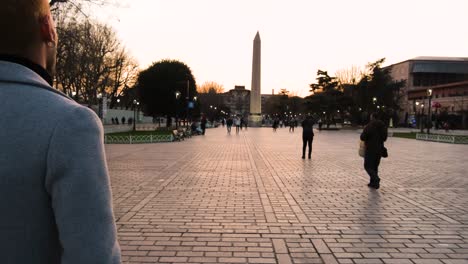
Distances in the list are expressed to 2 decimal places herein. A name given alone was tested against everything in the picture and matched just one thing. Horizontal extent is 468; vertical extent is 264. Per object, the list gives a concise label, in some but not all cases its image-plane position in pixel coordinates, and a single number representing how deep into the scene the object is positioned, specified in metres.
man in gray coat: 1.24
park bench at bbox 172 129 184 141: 27.71
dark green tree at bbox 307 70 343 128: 64.31
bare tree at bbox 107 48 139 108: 53.14
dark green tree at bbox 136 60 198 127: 53.00
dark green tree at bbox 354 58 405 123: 67.50
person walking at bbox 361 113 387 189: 9.91
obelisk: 65.19
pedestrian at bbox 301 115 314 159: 16.61
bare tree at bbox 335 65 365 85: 81.22
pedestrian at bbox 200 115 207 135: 39.13
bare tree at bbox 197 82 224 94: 136.41
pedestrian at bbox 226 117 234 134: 43.16
